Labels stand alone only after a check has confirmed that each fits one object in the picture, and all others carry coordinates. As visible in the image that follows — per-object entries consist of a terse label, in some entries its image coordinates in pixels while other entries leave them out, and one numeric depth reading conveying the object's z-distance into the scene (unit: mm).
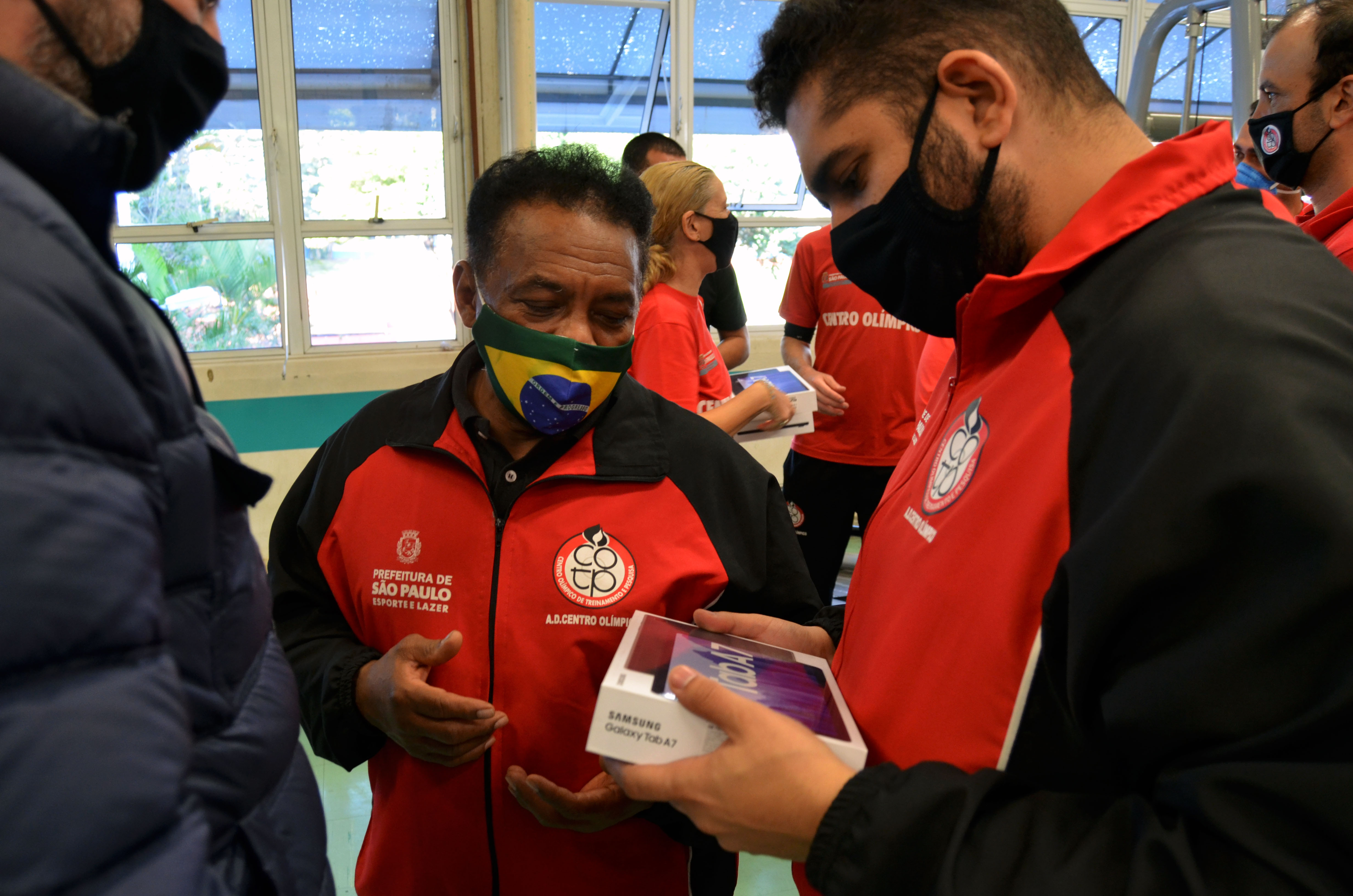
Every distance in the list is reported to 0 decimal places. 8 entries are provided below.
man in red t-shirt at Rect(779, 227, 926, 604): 3158
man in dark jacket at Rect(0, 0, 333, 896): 420
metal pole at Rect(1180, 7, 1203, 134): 2629
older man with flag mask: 1169
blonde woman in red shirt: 2379
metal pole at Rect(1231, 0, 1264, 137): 2529
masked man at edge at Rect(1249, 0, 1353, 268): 1934
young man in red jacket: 542
